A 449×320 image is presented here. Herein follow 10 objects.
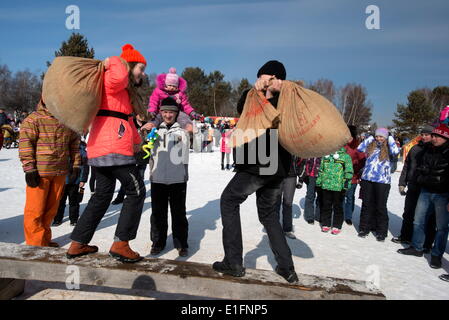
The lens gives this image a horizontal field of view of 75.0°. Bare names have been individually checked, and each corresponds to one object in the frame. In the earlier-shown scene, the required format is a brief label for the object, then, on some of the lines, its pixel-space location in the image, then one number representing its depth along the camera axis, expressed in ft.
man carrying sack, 8.78
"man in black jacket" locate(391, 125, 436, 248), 17.78
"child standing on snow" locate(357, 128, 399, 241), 18.63
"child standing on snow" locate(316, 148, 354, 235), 19.81
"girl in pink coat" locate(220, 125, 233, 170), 50.42
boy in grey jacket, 13.71
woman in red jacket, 8.91
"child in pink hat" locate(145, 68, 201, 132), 14.53
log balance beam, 8.15
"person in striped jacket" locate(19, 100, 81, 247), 12.05
